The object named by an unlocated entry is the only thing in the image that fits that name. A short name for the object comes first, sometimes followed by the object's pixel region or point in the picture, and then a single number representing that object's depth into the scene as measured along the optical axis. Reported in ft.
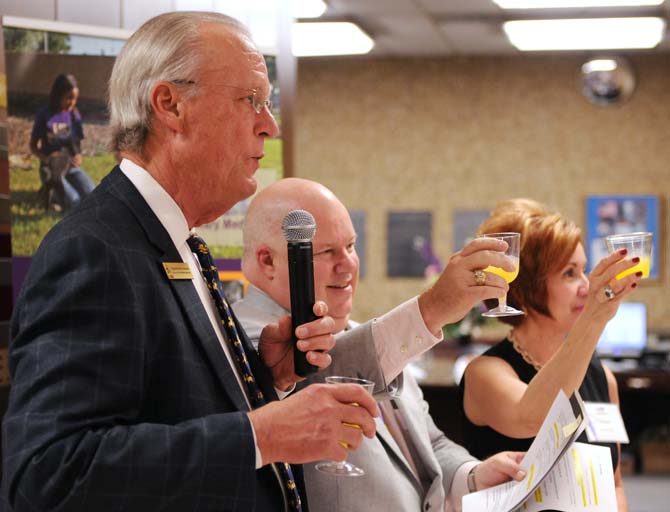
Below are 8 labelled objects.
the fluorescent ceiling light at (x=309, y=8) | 20.86
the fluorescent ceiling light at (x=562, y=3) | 20.34
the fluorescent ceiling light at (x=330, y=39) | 23.77
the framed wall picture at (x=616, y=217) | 27.17
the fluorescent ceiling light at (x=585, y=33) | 22.94
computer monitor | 24.67
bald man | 6.29
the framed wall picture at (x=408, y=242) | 28.48
